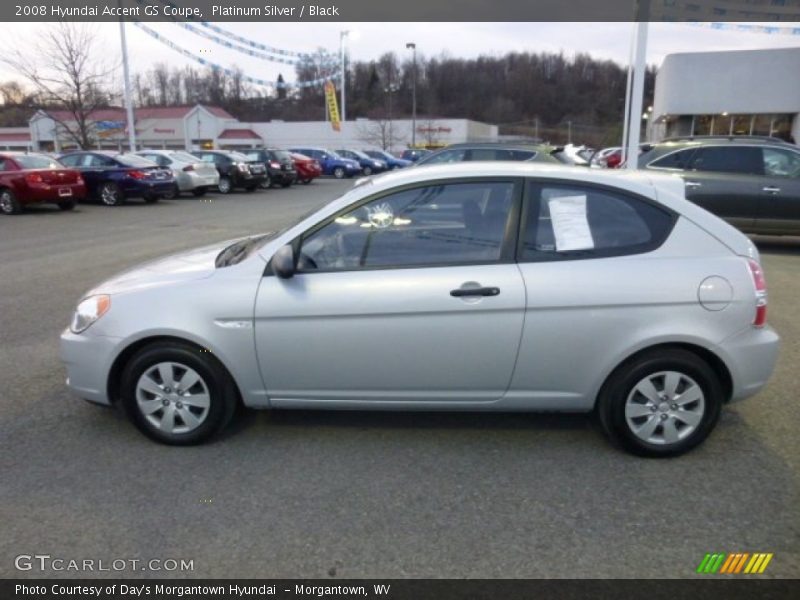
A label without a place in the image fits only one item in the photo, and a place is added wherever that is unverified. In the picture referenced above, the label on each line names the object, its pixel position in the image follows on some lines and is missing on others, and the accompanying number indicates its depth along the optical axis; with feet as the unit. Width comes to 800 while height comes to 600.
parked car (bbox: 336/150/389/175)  124.88
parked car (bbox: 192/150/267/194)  75.31
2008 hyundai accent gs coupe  11.09
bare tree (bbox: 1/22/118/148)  91.50
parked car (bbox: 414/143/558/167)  39.17
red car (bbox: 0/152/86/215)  50.26
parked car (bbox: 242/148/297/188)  83.56
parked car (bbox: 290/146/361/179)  118.62
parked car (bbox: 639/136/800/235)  32.01
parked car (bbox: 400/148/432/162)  146.21
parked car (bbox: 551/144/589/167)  41.76
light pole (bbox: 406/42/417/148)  180.47
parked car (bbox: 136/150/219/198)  67.82
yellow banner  152.66
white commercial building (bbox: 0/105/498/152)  195.62
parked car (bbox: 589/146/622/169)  72.02
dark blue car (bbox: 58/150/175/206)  58.39
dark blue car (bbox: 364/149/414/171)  132.89
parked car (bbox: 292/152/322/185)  95.25
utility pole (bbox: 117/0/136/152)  86.79
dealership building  96.32
